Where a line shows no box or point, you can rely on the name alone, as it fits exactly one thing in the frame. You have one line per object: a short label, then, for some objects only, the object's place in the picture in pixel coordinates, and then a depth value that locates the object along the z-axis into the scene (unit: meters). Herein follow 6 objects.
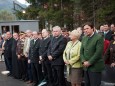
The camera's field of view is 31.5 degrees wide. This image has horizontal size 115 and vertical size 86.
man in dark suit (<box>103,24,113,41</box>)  6.96
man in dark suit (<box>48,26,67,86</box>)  5.67
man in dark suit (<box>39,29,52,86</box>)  6.06
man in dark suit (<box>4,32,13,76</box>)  8.16
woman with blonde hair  5.00
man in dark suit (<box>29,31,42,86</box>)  6.50
